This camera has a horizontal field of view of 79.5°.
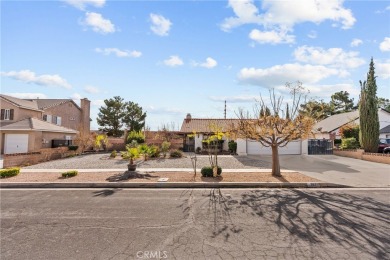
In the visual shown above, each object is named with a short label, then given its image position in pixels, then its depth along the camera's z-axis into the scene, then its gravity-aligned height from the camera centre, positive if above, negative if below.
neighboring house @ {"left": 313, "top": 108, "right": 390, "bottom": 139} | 30.83 +2.62
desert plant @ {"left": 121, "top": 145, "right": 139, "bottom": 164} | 12.85 -0.74
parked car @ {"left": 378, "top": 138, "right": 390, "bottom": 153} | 22.73 -0.48
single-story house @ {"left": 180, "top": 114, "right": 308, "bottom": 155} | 23.34 -0.16
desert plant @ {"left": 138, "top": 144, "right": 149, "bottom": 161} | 14.45 -0.61
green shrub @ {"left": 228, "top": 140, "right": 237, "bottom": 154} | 24.06 -0.64
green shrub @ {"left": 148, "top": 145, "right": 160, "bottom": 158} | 19.86 -1.04
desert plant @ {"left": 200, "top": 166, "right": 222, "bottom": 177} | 11.68 -1.57
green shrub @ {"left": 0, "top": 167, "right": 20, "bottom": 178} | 12.09 -1.77
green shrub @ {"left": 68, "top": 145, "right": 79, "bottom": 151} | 23.97 -0.82
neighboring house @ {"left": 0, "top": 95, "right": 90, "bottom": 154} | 23.61 +1.67
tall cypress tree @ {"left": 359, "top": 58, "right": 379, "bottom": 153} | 20.41 +2.38
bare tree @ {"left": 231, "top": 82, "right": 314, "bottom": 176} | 11.47 +0.67
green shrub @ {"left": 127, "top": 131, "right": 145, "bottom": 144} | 27.31 +0.21
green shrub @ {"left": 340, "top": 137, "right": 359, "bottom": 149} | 23.03 -0.21
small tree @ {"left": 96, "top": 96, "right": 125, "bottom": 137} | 38.31 +3.86
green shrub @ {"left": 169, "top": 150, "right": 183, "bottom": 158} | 20.12 -1.19
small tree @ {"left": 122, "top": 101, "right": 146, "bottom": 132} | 38.84 +3.82
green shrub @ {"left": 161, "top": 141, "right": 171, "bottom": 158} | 21.05 -0.72
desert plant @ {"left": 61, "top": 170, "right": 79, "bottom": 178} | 12.02 -1.80
